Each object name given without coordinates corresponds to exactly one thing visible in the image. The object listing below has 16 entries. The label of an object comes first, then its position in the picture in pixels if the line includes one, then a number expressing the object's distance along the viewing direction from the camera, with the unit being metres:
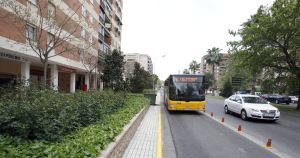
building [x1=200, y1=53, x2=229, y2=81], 78.07
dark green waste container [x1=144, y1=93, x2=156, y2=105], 13.70
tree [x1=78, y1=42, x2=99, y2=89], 16.46
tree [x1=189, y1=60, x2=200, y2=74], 77.45
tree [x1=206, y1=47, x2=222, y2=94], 50.42
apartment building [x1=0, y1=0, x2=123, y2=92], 9.31
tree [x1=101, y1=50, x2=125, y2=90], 19.88
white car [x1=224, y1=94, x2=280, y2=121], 8.06
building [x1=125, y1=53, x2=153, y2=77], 87.99
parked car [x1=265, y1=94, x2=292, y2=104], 22.89
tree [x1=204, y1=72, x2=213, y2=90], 58.20
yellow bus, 9.87
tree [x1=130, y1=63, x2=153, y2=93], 19.55
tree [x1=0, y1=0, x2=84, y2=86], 7.65
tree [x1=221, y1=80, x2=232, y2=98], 32.83
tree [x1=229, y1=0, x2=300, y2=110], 13.12
